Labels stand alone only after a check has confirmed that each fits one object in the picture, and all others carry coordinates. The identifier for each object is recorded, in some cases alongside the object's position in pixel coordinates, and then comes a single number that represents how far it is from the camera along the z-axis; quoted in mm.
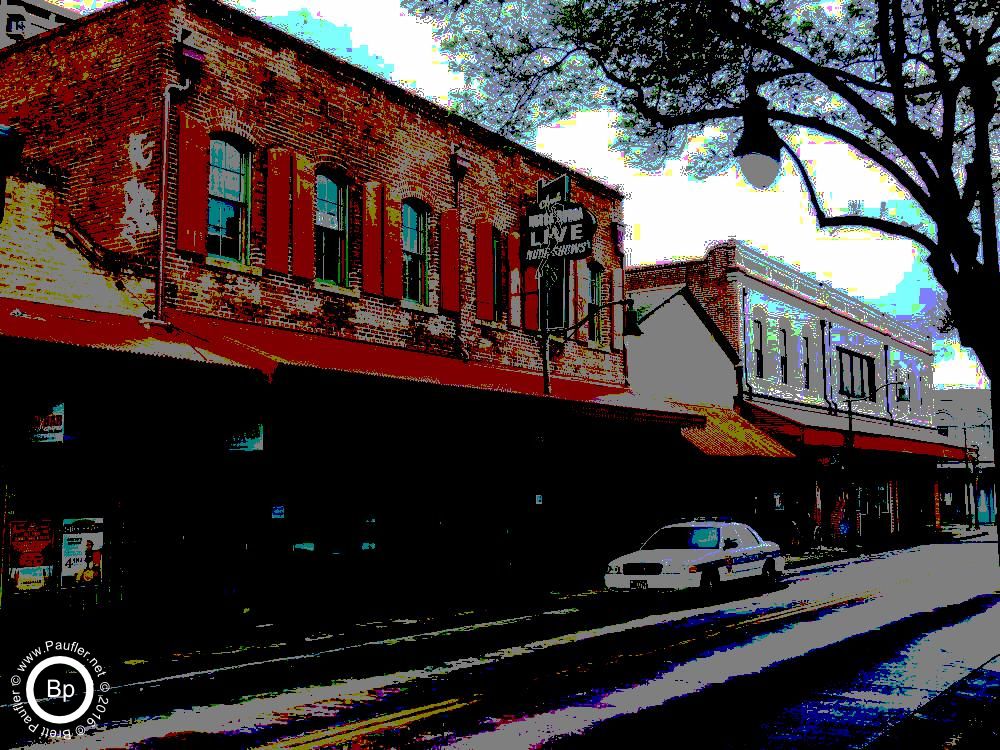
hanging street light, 8945
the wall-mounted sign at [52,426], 12672
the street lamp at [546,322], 20344
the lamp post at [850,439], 33625
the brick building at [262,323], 13766
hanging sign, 22281
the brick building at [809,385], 33750
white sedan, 18391
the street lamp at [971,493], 57588
